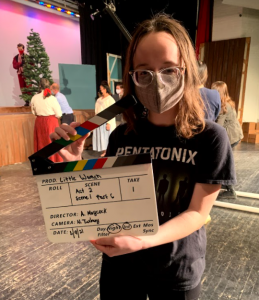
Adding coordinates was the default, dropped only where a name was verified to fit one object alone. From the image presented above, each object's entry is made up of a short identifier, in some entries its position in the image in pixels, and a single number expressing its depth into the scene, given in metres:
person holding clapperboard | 0.68
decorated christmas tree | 5.11
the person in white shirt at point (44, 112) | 3.89
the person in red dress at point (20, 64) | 5.49
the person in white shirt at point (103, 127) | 4.82
